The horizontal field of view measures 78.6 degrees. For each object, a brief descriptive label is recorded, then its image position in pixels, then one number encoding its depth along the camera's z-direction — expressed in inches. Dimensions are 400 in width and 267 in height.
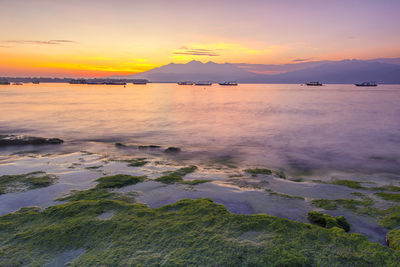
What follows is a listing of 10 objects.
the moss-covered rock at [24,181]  333.6
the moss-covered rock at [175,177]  377.3
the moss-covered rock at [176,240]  184.4
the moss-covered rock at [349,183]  367.9
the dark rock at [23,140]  600.4
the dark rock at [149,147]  623.6
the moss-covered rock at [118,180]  352.7
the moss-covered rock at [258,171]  429.9
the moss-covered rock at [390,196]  310.5
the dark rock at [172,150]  593.0
